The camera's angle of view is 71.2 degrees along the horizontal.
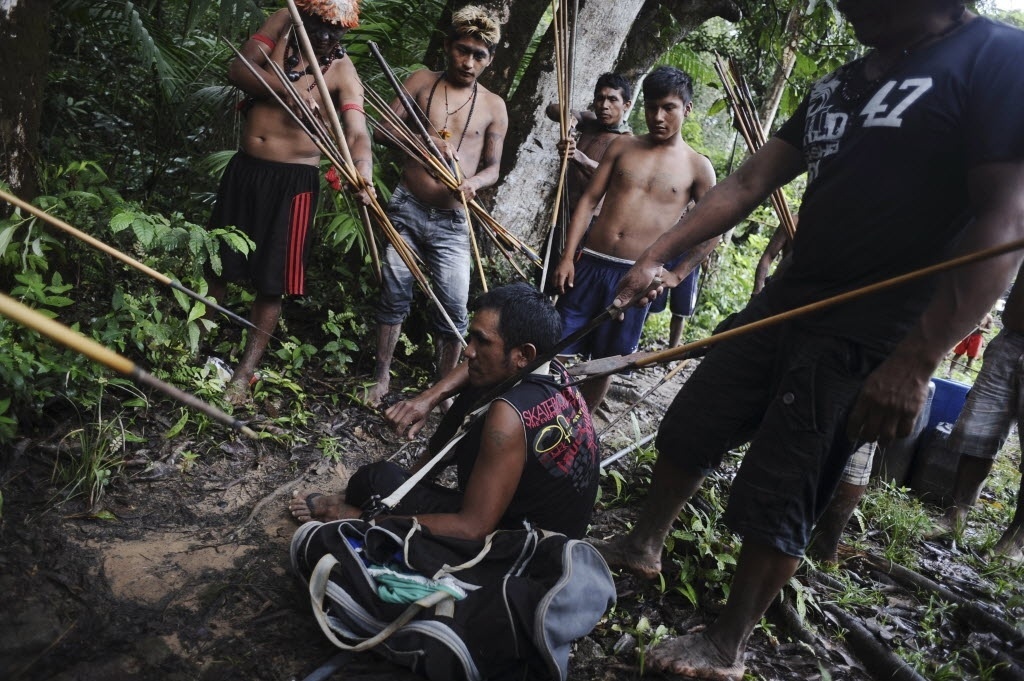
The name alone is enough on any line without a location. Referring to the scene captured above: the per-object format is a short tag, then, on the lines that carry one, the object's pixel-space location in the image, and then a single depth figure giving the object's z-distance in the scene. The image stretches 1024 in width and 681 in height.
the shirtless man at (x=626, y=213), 4.05
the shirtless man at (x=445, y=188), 3.93
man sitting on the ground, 2.16
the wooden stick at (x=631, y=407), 3.76
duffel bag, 1.91
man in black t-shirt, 1.69
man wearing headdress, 3.43
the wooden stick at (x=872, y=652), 2.47
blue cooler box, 4.74
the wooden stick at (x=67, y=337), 0.96
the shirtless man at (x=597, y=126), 4.68
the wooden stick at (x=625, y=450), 3.54
